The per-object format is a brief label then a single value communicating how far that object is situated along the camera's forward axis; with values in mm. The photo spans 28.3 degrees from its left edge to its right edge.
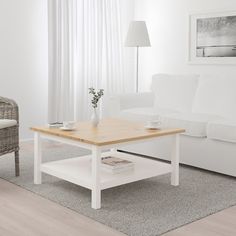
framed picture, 5188
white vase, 3791
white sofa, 3969
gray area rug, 2918
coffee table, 3164
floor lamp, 5629
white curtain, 5512
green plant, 3712
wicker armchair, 3814
